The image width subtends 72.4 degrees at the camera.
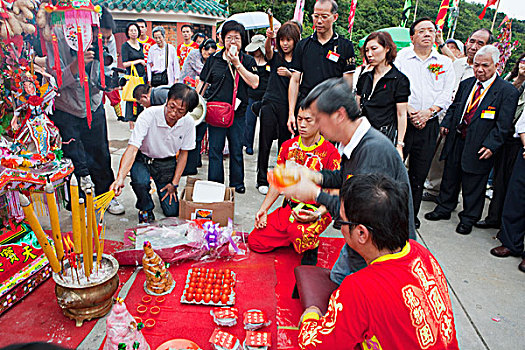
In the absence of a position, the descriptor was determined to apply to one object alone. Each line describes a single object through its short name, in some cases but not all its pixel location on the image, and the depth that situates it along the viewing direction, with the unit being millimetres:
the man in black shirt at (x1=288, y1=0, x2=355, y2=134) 3465
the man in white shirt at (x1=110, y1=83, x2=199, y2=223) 2900
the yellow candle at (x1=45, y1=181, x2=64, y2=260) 1900
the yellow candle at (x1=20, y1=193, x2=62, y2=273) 1832
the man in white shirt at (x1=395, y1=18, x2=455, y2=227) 3393
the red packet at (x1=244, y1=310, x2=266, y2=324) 2027
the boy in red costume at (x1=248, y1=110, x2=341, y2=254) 2629
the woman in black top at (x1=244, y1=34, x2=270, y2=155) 4652
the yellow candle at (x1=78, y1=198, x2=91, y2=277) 1914
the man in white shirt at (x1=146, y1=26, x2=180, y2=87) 5613
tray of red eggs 2252
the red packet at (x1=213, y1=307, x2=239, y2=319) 2056
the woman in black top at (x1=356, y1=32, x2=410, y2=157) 3104
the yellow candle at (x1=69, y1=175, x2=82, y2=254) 1885
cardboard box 3047
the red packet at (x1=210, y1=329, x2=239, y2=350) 1843
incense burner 1922
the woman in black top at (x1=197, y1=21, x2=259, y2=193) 3602
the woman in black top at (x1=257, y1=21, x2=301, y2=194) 3875
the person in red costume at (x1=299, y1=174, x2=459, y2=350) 1221
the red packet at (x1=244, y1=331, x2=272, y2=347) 1887
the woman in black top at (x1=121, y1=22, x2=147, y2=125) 5586
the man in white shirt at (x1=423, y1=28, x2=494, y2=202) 4297
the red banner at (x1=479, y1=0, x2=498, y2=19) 7615
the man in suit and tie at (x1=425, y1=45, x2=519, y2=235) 3316
